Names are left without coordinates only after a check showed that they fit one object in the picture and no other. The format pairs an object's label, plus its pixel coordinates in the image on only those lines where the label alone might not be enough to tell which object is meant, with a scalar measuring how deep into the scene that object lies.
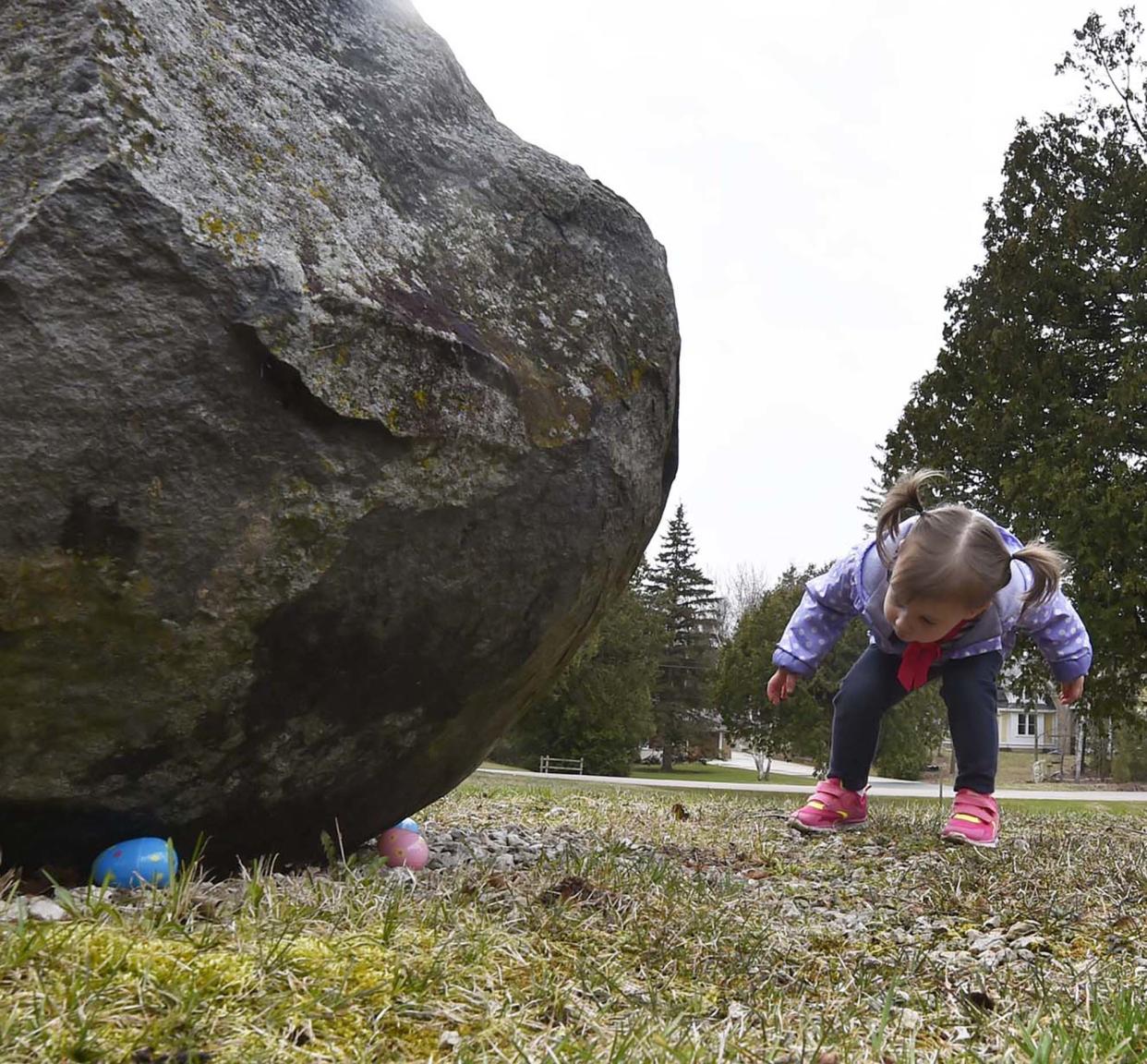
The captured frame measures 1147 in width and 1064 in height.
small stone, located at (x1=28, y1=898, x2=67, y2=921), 2.20
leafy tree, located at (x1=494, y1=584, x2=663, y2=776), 28.16
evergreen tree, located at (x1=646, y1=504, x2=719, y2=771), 38.28
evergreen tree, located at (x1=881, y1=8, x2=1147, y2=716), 14.38
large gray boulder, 2.41
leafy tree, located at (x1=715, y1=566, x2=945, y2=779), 25.03
